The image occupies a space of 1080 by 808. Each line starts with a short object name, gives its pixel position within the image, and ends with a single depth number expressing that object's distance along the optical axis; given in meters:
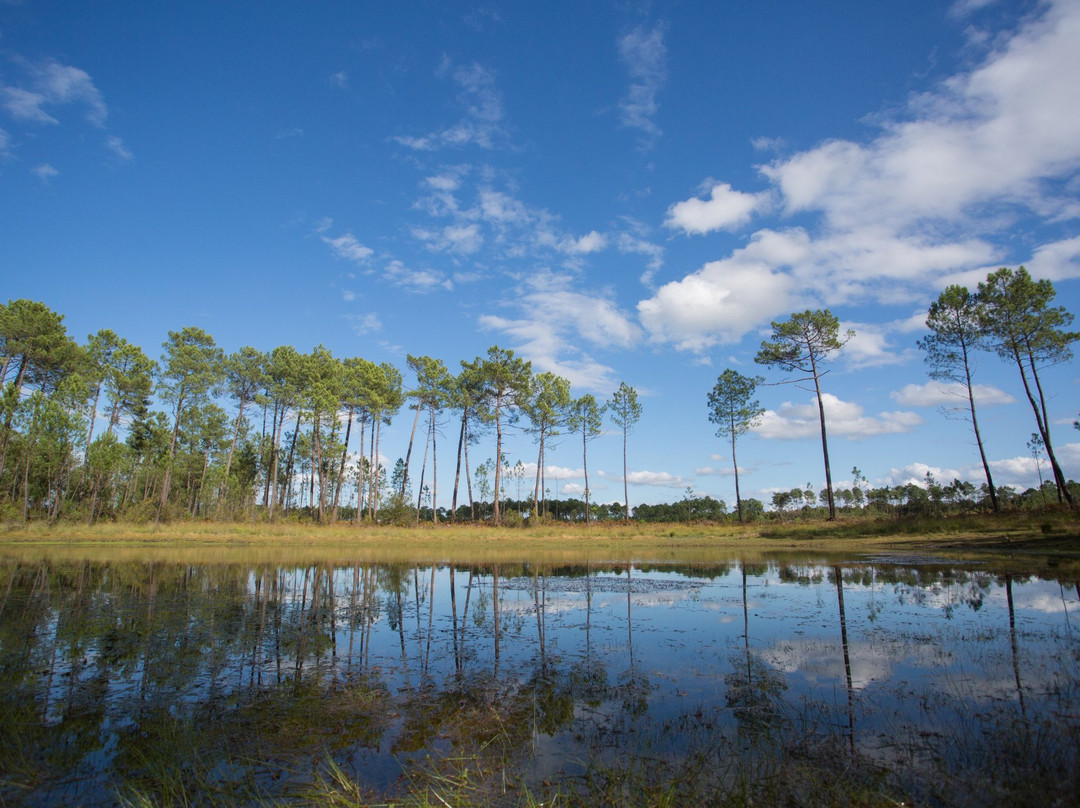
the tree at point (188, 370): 45.00
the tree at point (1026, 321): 29.38
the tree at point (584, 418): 58.75
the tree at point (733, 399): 52.59
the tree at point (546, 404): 54.75
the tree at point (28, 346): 39.31
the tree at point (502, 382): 49.47
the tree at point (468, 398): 51.66
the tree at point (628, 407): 57.25
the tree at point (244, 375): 48.61
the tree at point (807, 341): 38.72
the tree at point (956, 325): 32.44
